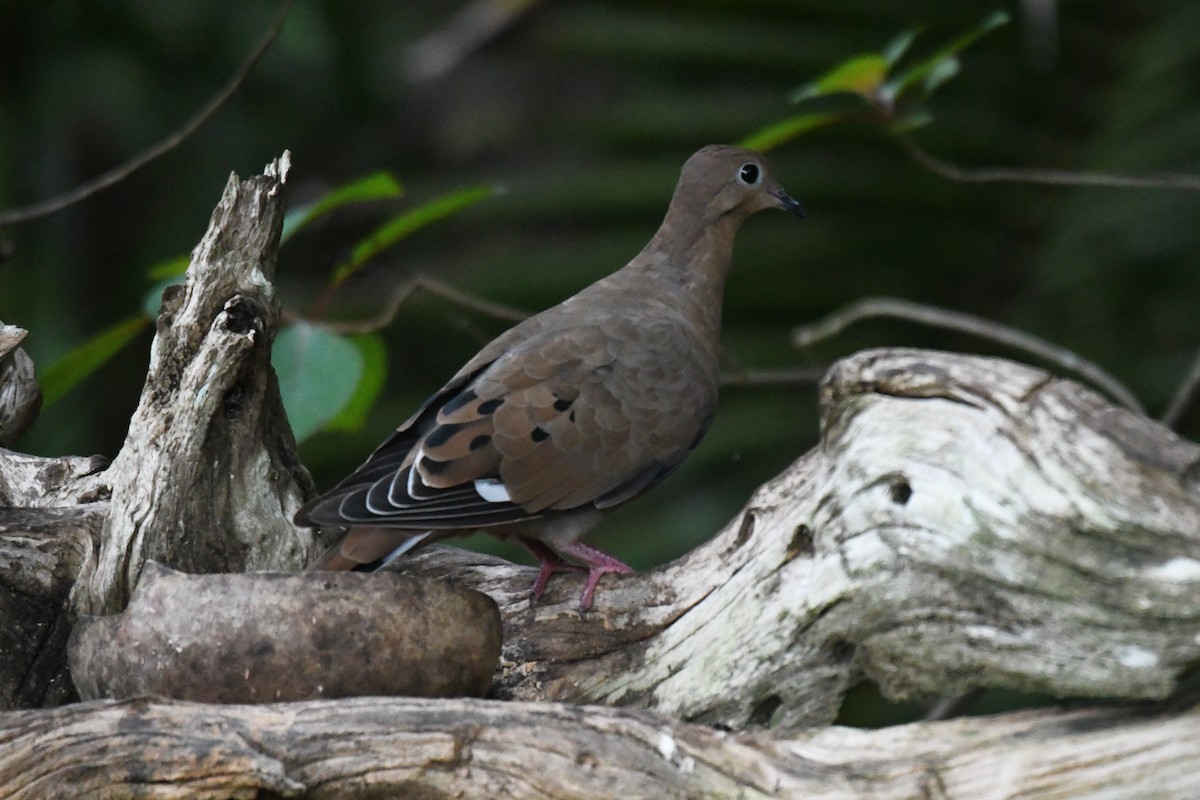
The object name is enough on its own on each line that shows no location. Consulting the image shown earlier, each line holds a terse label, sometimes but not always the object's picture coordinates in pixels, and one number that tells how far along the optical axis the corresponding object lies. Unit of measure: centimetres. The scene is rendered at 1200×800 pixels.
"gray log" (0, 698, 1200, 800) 437
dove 564
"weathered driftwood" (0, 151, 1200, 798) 422
